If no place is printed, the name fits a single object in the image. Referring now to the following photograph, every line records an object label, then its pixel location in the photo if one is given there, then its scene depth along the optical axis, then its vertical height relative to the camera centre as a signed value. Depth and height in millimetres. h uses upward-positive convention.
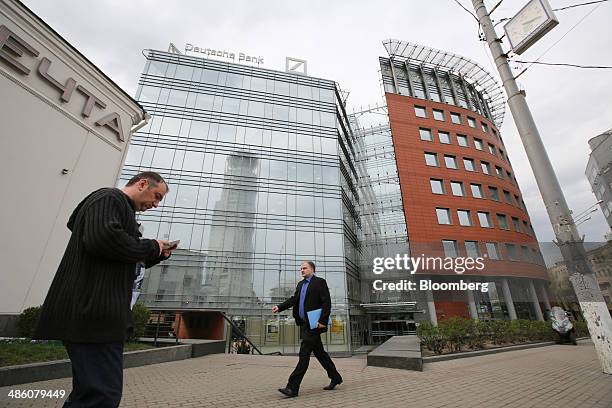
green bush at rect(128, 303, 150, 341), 7459 -88
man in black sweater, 1550 +111
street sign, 5953 +6084
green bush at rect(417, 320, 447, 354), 8508 -643
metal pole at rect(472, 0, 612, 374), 5113 +1684
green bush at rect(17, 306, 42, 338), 5926 -110
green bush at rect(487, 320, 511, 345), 10672 -558
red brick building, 26281 +13384
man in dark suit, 3982 -20
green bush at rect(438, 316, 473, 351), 8692 -421
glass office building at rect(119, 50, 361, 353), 20531 +10086
